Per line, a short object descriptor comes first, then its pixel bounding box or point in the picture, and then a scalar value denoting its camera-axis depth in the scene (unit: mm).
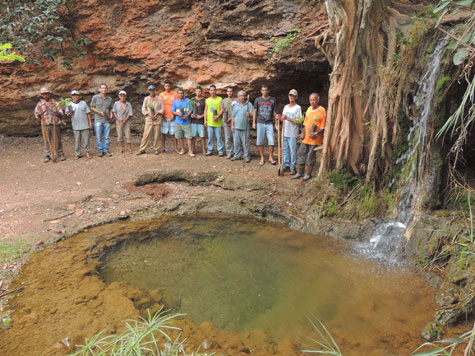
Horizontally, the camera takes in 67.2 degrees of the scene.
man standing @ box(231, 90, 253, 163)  7926
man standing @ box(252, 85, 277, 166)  7688
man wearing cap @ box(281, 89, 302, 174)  7162
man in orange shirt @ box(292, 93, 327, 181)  6738
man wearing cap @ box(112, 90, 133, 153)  8516
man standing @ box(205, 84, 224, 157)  8312
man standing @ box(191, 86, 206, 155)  8516
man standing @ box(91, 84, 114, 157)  8414
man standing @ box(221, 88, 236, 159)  8266
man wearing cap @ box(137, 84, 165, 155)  8641
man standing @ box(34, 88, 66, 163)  7895
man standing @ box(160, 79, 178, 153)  8758
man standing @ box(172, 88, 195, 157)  8477
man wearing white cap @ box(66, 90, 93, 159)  8172
